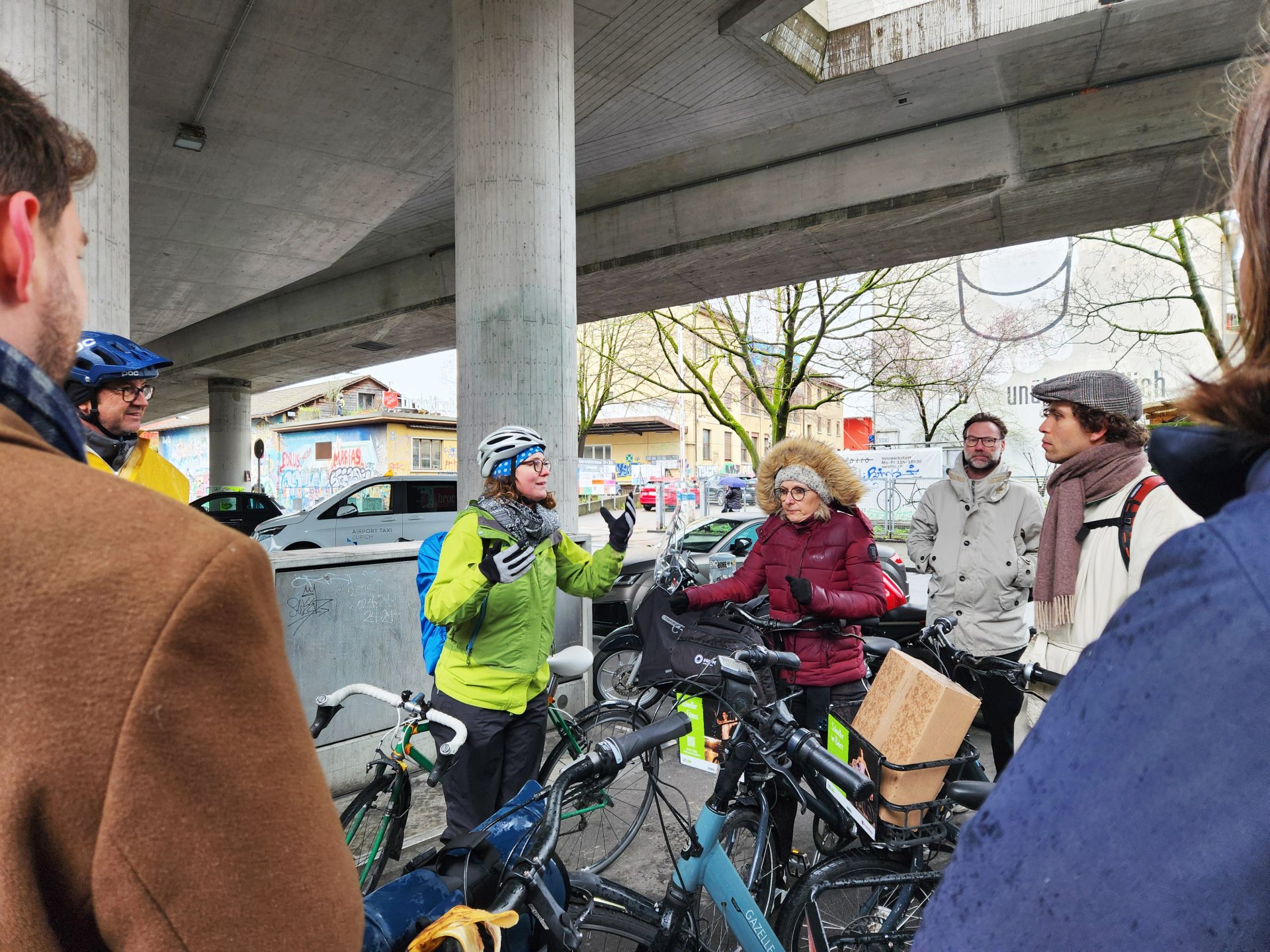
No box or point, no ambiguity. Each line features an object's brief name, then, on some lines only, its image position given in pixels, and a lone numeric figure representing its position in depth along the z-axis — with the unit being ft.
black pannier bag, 10.11
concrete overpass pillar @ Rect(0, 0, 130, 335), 12.35
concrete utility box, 14.44
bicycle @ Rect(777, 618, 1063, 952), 8.22
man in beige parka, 14.16
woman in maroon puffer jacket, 12.14
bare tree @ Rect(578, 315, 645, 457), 88.74
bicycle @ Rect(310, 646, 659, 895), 9.54
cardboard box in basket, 7.83
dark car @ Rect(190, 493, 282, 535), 55.52
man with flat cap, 9.49
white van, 43.86
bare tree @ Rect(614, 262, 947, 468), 61.36
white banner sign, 45.75
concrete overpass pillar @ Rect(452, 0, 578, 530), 17.94
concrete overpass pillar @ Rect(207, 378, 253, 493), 79.20
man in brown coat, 2.06
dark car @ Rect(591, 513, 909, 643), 26.76
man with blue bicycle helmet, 9.71
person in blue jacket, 1.63
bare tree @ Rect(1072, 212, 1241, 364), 40.65
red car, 85.87
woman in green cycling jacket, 10.25
